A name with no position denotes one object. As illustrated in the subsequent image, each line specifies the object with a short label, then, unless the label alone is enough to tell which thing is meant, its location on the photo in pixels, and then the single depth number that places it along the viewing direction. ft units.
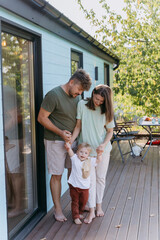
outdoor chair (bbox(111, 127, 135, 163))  21.89
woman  11.29
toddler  11.25
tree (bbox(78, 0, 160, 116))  36.60
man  10.88
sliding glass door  9.61
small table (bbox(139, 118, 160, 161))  21.85
